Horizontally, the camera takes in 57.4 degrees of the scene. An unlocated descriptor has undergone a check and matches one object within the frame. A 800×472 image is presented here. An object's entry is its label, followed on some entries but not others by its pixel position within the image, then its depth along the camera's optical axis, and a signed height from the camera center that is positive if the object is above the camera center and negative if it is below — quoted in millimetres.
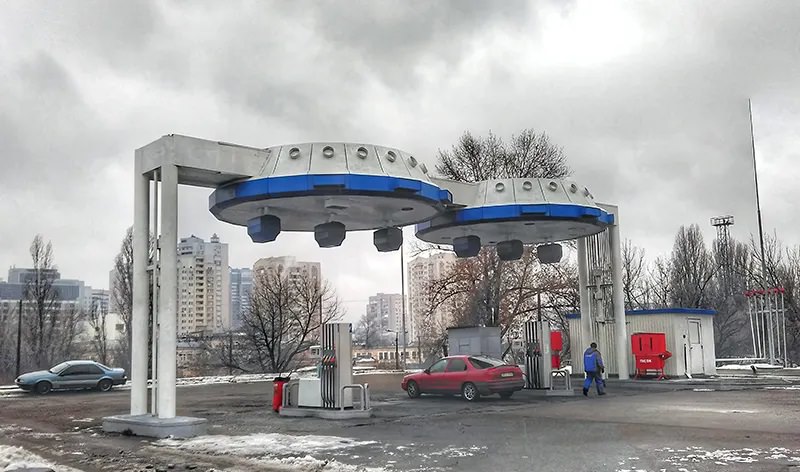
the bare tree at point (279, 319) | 48969 +225
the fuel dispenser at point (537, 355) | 23016 -1290
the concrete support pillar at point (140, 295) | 15211 +671
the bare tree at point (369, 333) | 87288 -1796
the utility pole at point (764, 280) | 36812 +1358
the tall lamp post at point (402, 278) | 51344 +2853
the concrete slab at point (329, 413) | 16453 -2116
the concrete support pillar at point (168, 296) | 14578 +605
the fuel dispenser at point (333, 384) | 16891 -1484
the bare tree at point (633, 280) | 54812 +2363
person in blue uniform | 21406 -1585
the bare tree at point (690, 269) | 58281 +3311
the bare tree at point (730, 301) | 60062 +606
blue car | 29016 -1962
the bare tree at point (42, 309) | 55000 +1640
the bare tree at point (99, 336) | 68188 -724
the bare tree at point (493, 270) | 41375 +2615
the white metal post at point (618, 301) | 25797 +377
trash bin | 18531 -1799
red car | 20469 -1733
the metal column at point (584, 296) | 27125 +622
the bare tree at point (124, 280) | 53906 +3574
